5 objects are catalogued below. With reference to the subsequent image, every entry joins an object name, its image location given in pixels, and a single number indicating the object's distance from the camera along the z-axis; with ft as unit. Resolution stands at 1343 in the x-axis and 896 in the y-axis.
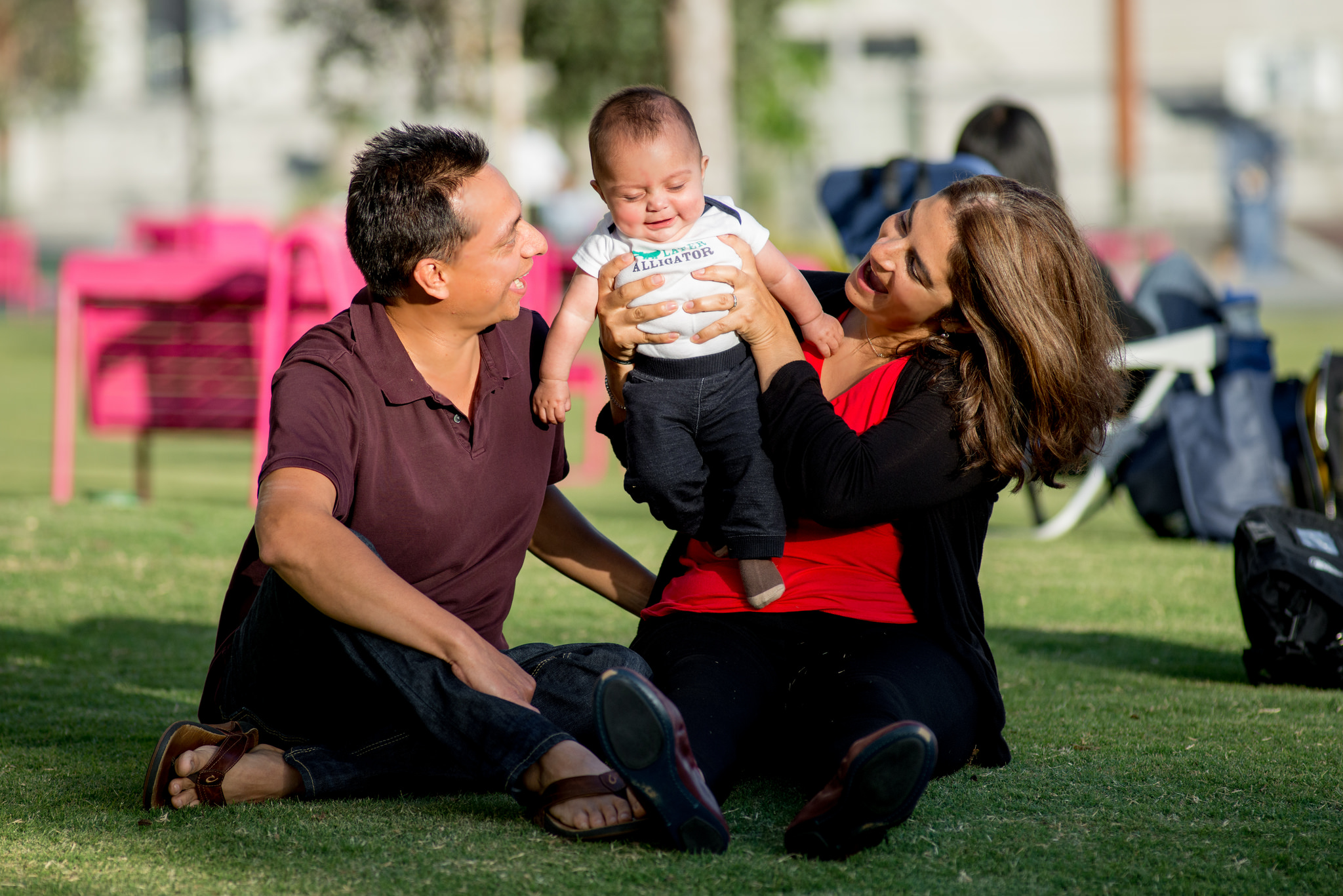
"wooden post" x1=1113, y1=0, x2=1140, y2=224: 141.90
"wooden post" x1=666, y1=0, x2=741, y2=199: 76.18
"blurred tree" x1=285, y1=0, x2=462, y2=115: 150.41
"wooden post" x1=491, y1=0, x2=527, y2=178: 126.21
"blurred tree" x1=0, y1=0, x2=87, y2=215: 226.38
